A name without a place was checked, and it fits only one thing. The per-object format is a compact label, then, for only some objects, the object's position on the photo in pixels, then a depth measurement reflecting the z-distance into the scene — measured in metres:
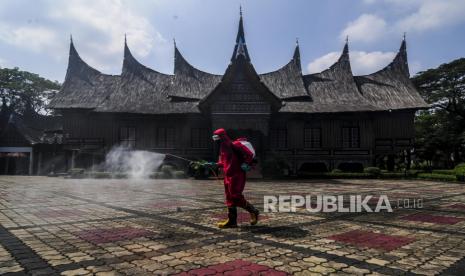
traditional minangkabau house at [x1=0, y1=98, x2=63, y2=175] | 31.48
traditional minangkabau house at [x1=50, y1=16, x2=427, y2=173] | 23.09
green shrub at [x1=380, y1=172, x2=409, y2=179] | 21.94
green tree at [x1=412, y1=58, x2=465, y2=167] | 33.50
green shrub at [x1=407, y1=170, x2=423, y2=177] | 22.35
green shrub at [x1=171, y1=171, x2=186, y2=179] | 21.22
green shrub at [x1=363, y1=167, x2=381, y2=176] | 22.06
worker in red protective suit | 5.79
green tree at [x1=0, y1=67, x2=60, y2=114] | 42.97
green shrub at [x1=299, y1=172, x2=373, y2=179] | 21.97
